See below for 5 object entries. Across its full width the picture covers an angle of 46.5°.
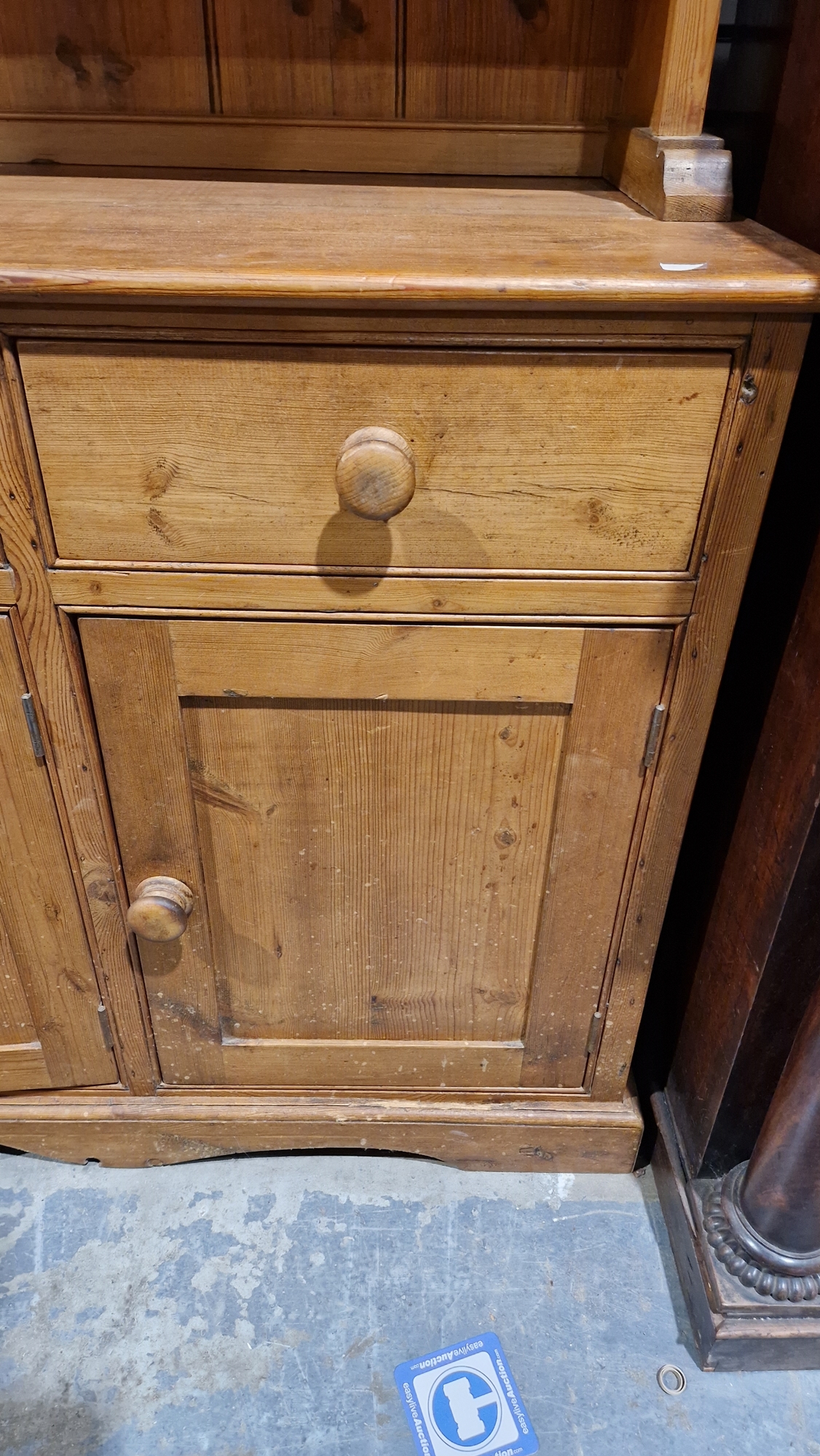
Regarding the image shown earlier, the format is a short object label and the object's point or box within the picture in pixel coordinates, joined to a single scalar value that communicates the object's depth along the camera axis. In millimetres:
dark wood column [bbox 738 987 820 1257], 838
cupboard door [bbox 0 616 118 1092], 840
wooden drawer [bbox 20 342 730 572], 671
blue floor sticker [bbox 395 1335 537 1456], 892
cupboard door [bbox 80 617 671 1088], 787
